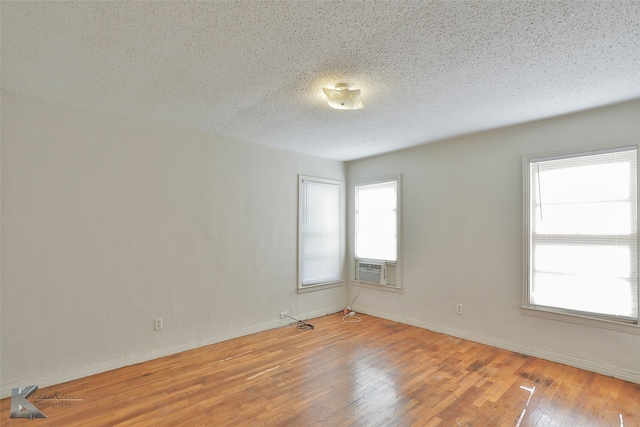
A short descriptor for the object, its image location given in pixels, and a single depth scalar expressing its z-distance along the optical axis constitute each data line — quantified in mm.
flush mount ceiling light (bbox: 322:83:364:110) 2535
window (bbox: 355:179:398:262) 4812
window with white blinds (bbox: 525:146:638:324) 2902
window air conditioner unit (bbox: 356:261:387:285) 4844
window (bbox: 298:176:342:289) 4793
